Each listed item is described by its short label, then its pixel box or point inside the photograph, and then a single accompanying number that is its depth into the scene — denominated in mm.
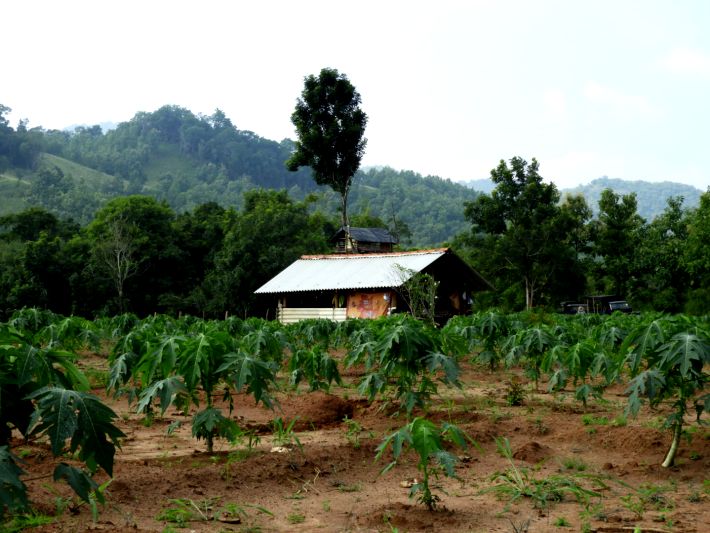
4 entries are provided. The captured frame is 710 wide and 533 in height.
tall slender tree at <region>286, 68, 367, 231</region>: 35656
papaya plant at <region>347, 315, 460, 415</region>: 6664
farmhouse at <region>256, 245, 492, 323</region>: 29609
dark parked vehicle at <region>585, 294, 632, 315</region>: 40625
